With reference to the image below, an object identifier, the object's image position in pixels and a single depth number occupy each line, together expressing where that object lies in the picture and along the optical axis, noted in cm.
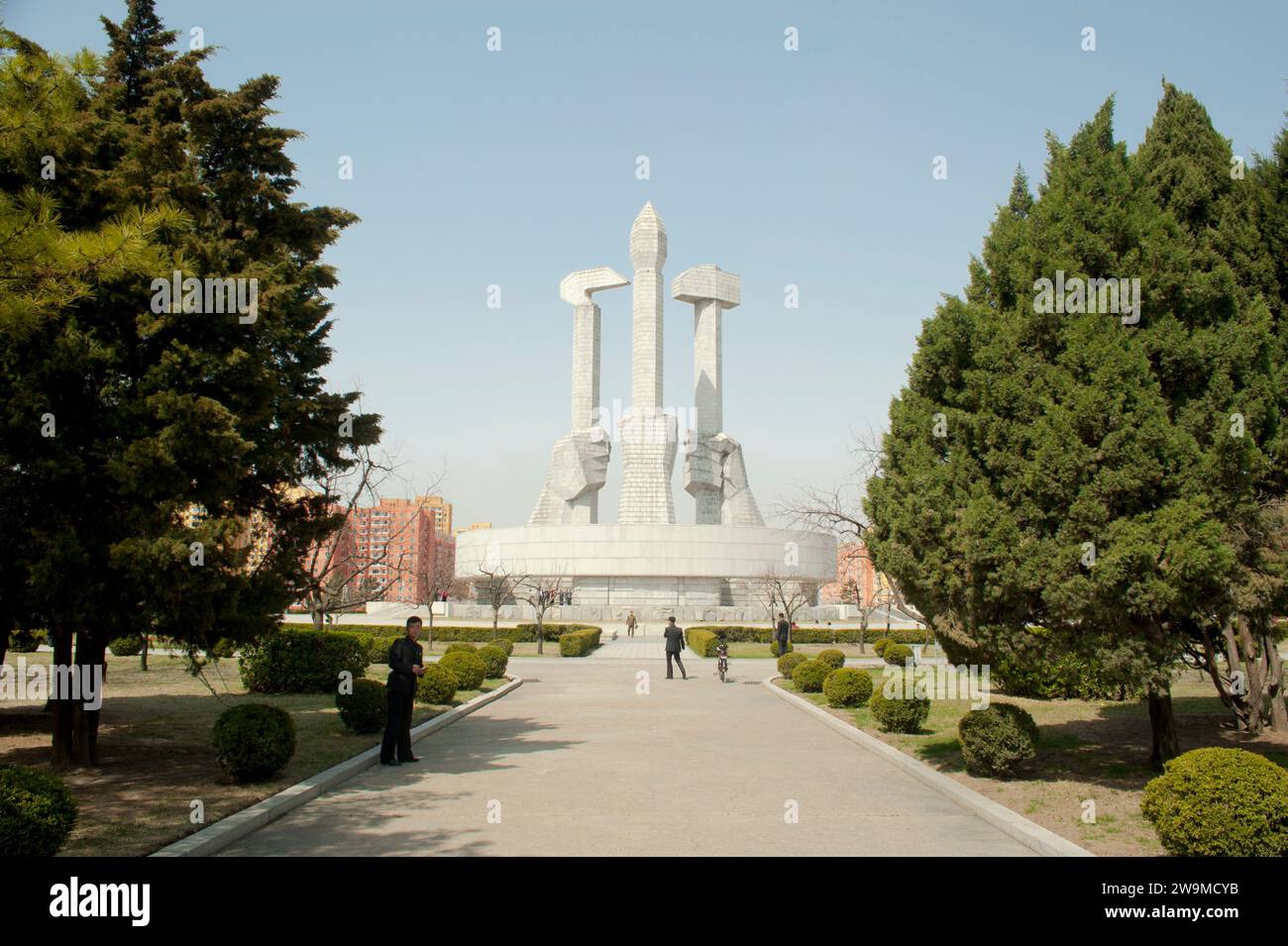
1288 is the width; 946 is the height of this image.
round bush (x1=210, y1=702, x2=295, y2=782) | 892
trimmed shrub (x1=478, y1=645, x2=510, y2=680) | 2152
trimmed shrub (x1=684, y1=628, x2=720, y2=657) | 3272
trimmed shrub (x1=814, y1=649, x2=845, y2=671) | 2111
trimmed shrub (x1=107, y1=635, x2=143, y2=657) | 2184
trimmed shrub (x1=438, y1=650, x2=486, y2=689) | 1817
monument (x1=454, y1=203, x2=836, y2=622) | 5228
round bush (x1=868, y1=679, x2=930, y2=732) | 1309
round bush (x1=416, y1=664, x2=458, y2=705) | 1594
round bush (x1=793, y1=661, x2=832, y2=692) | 1938
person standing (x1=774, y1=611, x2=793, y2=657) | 2681
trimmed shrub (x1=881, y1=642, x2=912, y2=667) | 2558
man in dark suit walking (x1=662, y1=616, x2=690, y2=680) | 2364
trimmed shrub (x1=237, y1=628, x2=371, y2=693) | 1769
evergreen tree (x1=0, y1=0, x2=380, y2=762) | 868
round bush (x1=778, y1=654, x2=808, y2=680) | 2194
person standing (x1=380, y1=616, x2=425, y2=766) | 1077
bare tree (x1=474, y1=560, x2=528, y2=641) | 4371
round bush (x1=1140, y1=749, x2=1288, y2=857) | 605
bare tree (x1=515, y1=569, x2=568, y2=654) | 5194
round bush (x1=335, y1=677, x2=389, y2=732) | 1237
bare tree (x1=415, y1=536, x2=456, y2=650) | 4268
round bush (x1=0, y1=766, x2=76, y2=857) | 573
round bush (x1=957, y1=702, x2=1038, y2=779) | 946
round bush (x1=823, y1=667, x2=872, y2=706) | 1650
